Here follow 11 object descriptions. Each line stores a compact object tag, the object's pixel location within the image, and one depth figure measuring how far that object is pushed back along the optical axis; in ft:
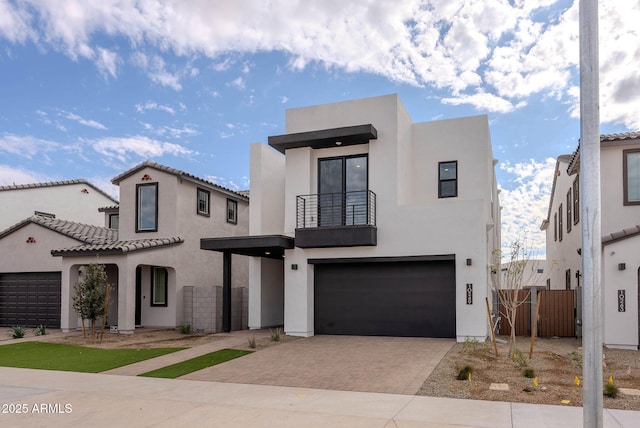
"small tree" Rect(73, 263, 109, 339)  56.95
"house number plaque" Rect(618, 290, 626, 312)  47.70
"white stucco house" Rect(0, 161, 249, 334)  65.67
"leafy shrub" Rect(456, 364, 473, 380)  33.22
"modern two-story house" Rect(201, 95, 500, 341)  53.26
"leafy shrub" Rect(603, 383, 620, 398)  28.07
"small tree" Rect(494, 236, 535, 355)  42.98
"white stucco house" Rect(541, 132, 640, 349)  47.65
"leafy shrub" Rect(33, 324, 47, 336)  62.28
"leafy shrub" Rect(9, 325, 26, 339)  59.52
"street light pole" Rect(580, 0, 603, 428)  16.85
